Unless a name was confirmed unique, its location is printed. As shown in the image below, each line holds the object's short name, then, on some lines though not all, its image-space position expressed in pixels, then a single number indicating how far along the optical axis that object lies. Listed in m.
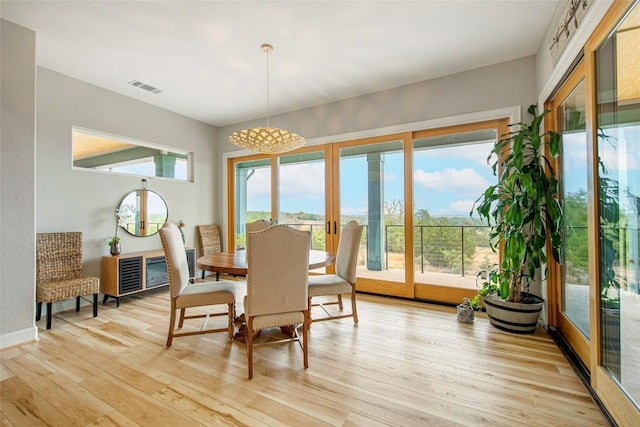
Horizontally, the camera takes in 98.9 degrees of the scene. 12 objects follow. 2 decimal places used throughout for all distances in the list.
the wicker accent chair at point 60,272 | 2.82
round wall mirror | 3.97
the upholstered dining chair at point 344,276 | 2.77
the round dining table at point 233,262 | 2.32
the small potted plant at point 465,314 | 2.92
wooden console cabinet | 3.48
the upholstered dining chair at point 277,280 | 1.95
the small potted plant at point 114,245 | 3.58
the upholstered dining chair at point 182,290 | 2.38
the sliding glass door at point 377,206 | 3.82
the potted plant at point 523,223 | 2.48
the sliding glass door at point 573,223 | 2.11
